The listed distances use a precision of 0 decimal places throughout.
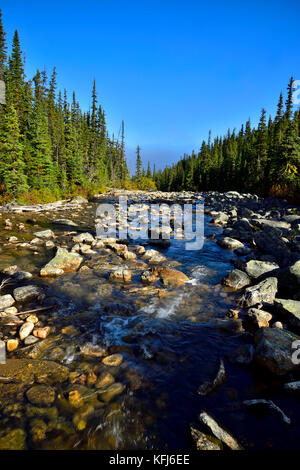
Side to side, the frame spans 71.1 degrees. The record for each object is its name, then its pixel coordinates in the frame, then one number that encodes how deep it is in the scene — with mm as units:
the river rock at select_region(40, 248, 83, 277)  6691
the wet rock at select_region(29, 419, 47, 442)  2414
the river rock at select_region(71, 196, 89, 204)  26453
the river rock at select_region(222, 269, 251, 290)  6285
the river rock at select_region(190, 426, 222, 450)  2314
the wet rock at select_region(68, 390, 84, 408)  2814
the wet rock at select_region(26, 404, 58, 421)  2625
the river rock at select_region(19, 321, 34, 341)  3898
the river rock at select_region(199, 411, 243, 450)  2338
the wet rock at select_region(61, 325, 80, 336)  4165
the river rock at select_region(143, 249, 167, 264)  8391
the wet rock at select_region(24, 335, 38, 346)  3789
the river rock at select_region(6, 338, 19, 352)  3621
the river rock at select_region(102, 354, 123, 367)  3507
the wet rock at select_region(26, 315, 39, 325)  4316
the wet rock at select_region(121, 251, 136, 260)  8578
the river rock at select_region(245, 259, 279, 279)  6671
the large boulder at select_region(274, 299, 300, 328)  4400
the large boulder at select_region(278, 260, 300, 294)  5418
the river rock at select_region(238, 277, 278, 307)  5270
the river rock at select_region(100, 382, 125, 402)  2936
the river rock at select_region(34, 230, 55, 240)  10715
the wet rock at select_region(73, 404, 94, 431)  2571
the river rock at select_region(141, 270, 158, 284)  6592
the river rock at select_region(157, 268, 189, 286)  6582
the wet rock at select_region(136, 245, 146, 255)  9180
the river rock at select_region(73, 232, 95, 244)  10273
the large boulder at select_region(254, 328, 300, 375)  3299
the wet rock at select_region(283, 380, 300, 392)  3020
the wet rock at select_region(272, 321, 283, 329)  4251
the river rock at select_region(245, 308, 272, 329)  4465
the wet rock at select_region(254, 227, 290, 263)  7918
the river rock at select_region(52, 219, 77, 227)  14423
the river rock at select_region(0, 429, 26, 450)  2287
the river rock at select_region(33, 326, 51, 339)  3980
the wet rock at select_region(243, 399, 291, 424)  2750
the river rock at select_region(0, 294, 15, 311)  4684
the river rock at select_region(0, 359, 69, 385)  3109
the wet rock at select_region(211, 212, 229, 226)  16325
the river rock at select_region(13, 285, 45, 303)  5070
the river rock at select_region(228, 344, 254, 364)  3588
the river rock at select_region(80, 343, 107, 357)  3715
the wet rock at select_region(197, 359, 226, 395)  3066
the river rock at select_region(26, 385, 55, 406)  2793
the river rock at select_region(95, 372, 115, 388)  3105
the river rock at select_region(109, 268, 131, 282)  6676
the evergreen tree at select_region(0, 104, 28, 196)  17828
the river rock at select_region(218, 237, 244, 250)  10359
